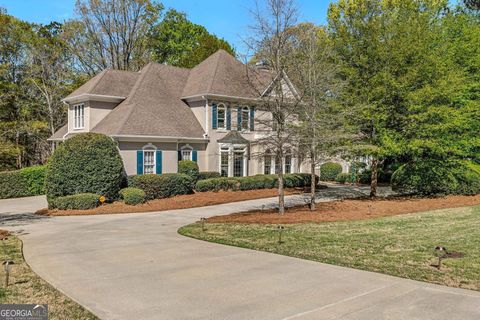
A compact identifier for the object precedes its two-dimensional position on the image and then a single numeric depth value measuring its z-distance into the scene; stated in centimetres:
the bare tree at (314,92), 1727
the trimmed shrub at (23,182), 2625
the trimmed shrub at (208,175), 2718
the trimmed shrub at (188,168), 2638
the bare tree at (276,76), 1572
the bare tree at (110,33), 4331
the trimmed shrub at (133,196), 2102
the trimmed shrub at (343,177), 3483
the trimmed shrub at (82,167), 2055
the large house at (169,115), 2536
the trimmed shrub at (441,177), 2312
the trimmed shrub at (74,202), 1962
